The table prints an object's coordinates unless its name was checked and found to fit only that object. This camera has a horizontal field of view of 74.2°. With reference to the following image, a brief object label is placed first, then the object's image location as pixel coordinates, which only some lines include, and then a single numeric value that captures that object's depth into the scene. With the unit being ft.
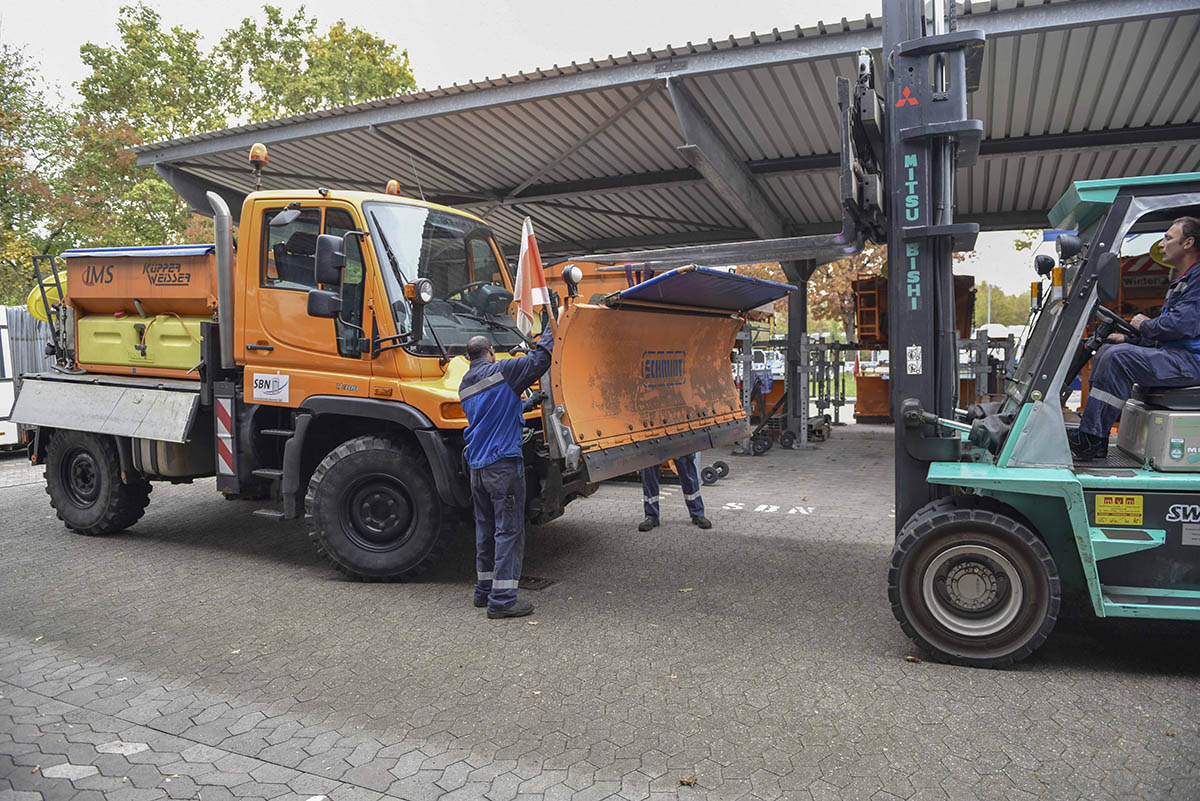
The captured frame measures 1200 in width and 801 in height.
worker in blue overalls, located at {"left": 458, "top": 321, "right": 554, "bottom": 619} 16.60
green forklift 12.86
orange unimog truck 18.02
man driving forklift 13.03
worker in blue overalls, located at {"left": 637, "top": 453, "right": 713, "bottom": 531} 24.76
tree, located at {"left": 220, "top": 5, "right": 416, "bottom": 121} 85.46
